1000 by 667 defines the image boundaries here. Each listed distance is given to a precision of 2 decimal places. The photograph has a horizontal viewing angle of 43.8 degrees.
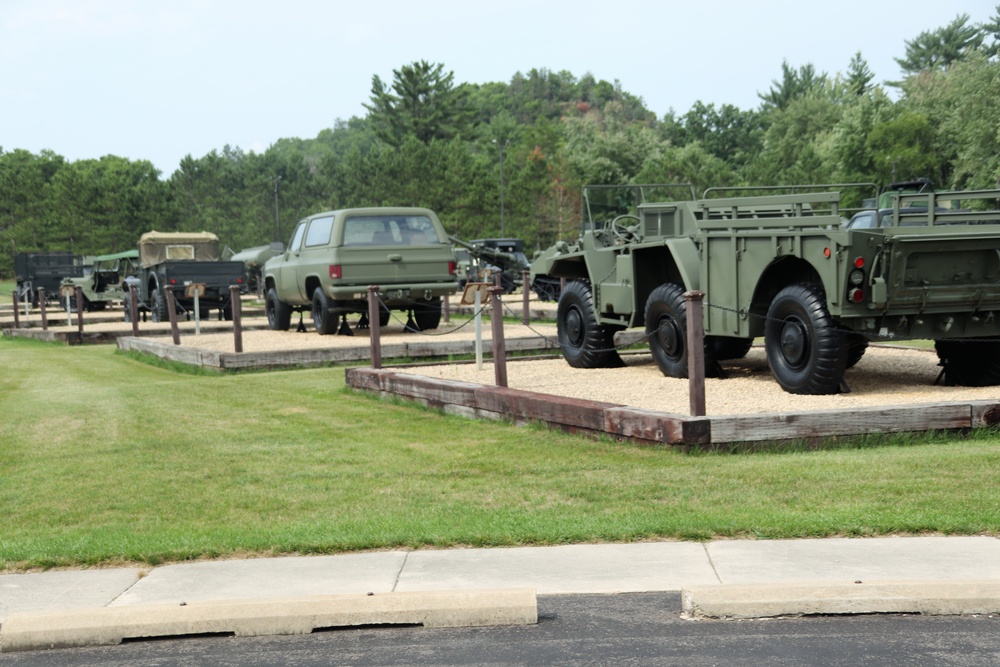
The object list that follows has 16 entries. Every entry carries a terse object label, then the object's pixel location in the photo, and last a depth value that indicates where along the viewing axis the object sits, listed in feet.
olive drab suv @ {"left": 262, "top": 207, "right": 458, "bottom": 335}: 68.39
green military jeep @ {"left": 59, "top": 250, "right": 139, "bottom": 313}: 129.39
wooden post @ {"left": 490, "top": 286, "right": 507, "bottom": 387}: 39.50
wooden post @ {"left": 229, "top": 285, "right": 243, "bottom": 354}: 60.95
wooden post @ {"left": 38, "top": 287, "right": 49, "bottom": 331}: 99.19
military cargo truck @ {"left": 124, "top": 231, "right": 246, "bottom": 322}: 97.66
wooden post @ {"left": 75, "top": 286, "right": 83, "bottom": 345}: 84.43
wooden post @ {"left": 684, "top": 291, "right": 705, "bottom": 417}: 30.50
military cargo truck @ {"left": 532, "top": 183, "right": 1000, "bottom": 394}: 35.40
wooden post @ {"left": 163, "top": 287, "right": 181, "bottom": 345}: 70.45
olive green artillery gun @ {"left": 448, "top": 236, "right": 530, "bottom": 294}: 121.49
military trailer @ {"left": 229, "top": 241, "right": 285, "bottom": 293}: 130.41
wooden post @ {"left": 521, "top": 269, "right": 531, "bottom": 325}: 78.95
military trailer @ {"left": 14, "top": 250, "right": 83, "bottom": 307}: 143.02
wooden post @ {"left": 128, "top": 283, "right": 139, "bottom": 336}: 79.82
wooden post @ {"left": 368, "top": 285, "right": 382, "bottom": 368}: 48.08
